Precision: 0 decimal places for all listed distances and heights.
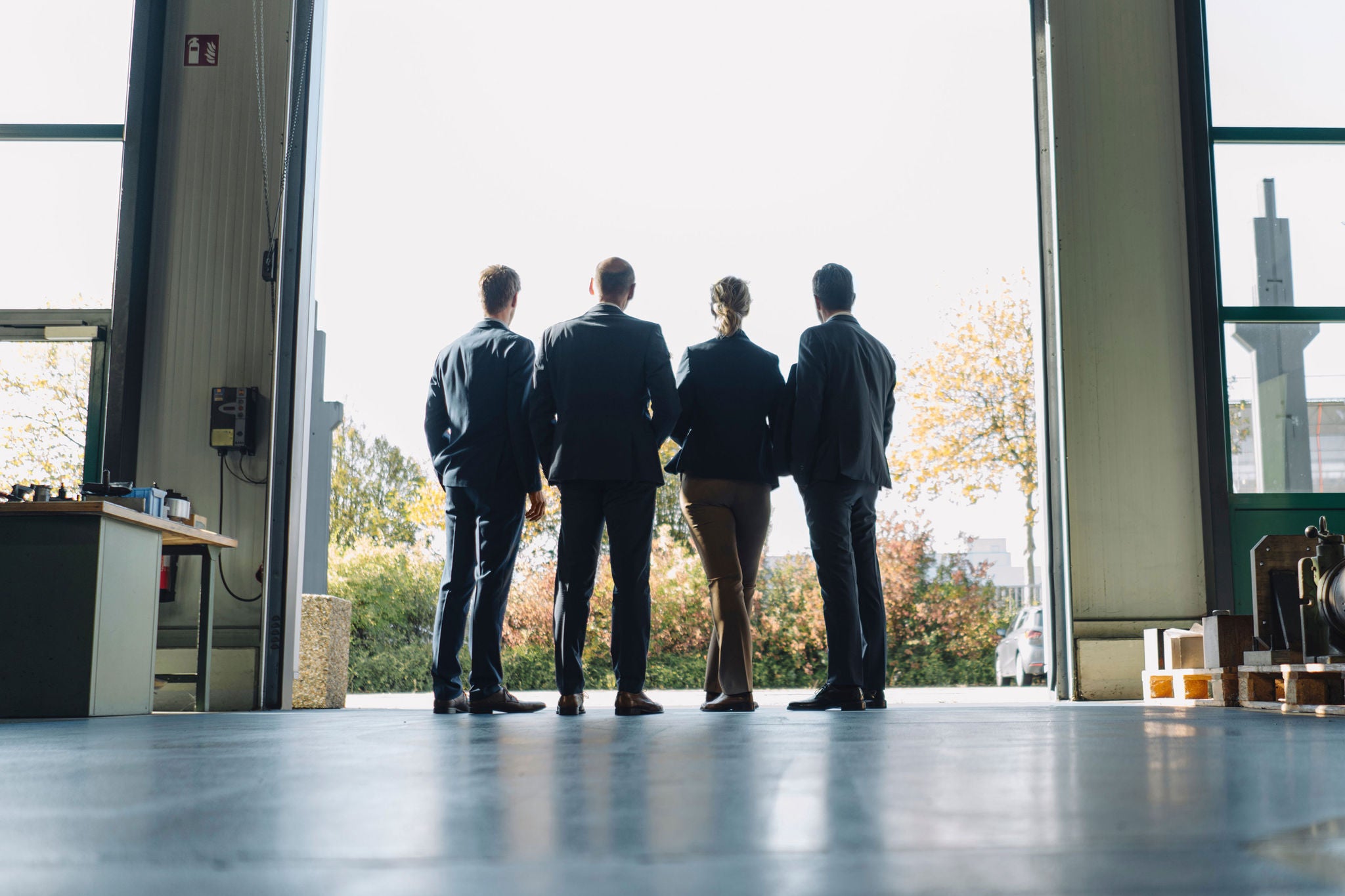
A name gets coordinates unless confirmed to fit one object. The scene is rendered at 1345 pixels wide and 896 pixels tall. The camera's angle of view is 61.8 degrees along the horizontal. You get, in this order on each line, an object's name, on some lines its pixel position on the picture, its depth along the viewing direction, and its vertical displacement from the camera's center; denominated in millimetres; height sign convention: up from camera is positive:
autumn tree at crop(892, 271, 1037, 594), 14750 +2405
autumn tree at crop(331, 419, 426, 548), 14922 +1241
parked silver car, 12688 -759
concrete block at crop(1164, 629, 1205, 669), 5191 -291
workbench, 4125 -107
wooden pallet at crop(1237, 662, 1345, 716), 3619 -334
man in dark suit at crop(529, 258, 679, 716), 4062 +400
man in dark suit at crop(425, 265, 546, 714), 4238 +338
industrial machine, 3701 -39
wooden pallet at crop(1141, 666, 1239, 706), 4441 -442
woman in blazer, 4316 +434
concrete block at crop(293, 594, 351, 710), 6496 -427
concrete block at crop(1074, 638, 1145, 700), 6031 -437
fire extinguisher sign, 6477 +3048
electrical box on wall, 6043 +880
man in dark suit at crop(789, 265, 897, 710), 4324 +393
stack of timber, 4473 -336
